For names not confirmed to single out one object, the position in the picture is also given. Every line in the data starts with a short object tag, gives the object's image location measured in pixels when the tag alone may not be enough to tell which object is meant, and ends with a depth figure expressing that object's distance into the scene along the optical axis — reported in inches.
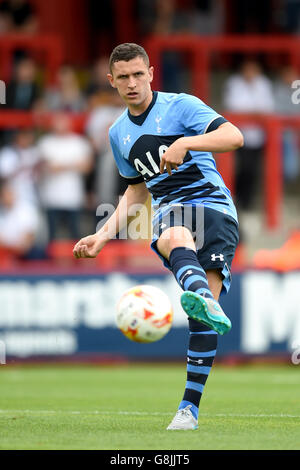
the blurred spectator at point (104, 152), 615.5
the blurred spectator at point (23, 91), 644.7
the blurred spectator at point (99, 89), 636.1
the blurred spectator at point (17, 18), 721.0
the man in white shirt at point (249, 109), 664.4
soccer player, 265.3
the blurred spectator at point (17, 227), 591.8
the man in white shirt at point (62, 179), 600.1
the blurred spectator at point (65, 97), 650.8
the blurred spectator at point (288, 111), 673.6
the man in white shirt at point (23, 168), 601.3
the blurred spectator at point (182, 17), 732.0
